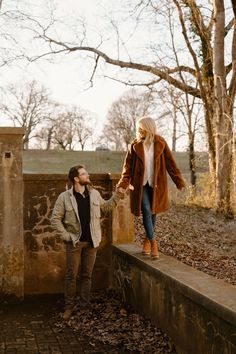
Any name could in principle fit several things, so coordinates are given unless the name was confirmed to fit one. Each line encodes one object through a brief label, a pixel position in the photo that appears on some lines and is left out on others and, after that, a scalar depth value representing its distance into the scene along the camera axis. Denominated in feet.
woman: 19.76
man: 20.33
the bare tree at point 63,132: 196.54
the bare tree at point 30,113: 184.44
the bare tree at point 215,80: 52.01
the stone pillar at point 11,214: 23.08
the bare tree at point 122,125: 185.88
